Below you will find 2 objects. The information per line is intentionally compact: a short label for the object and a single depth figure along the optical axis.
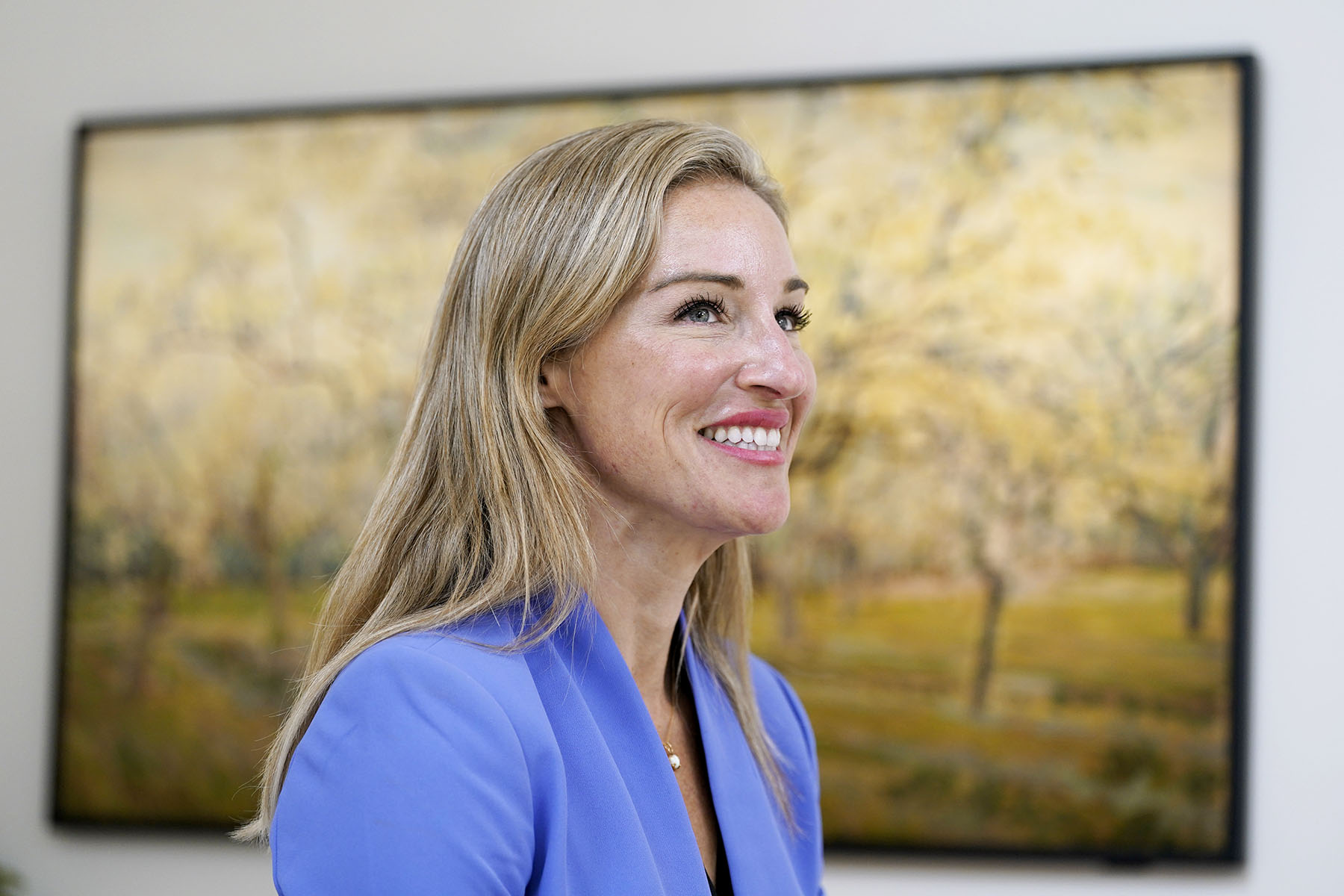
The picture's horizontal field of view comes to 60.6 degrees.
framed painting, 2.36
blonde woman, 0.94
